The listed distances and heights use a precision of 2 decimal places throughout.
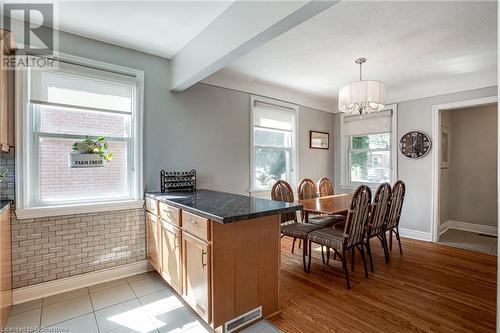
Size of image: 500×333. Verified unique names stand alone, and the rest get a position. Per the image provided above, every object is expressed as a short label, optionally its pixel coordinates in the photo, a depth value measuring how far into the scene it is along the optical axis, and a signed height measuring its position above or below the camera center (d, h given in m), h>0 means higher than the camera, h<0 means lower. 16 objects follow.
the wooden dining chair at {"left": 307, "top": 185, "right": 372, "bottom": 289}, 2.46 -0.66
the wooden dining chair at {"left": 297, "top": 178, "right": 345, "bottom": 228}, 3.40 -0.47
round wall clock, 3.97 +0.34
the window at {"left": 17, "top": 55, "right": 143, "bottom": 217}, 2.28 +0.31
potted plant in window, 2.36 +0.10
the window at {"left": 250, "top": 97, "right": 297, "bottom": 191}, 3.96 +0.36
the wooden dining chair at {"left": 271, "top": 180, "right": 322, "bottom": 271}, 2.89 -0.72
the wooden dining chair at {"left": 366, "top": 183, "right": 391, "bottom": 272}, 2.79 -0.55
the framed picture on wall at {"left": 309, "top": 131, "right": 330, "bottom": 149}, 4.79 +0.49
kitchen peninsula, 1.72 -0.67
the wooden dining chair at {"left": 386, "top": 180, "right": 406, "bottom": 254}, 3.11 -0.51
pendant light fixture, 2.79 +0.77
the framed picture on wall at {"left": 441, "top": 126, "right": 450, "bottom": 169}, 4.40 +0.33
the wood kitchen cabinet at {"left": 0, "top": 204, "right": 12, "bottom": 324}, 1.81 -0.76
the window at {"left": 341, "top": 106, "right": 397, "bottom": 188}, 4.43 +0.31
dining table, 2.73 -0.47
